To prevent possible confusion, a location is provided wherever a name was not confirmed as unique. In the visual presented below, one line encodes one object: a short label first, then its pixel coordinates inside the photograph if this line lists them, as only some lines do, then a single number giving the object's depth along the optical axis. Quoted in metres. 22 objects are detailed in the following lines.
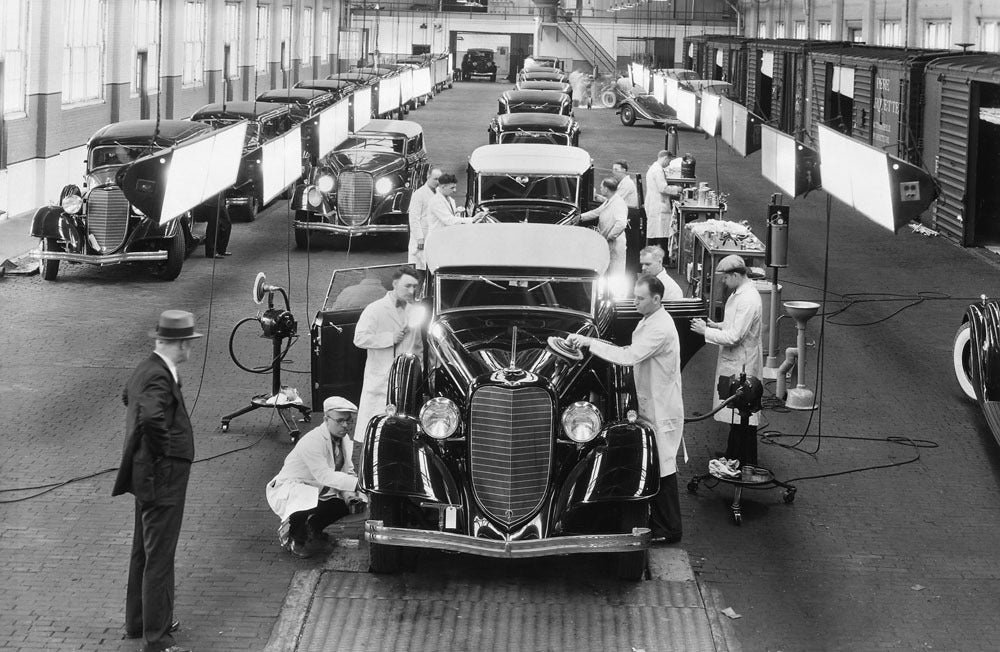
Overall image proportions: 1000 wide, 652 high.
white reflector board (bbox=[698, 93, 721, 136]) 18.84
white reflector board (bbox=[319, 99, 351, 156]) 16.33
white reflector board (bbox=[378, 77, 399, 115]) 23.42
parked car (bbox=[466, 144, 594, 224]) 16.92
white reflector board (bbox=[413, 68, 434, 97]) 28.73
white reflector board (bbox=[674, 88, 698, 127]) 20.25
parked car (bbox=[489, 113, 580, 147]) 23.98
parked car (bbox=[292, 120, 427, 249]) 19.53
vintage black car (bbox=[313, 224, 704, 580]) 7.80
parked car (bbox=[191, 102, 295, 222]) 22.75
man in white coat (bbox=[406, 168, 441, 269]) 15.32
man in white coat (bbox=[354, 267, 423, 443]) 9.73
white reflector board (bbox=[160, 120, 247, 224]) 10.67
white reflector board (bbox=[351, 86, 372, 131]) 19.25
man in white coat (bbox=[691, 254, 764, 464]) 9.58
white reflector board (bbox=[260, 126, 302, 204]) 13.14
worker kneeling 8.32
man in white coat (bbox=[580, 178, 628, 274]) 15.11
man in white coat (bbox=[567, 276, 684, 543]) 8.56
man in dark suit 6.70
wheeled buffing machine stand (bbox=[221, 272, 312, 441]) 11.04
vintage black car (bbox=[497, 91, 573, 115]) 31.52
